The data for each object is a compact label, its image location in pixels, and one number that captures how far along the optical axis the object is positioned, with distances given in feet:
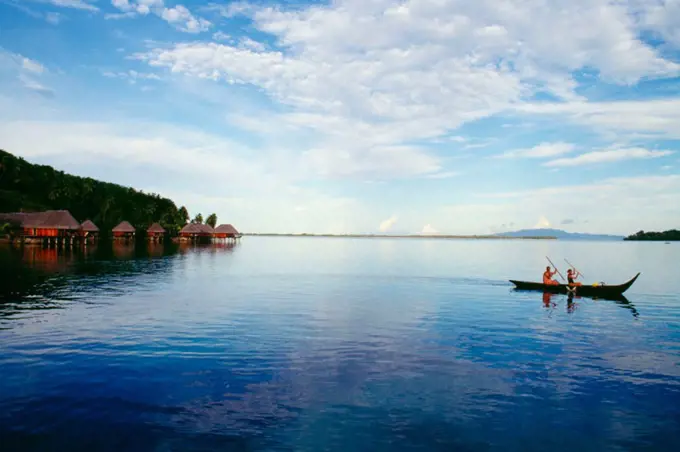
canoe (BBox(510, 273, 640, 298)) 114.73
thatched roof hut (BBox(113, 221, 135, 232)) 411.54
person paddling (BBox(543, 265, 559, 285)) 122.47
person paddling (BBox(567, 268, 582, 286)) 115.86
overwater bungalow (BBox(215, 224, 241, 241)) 498.28
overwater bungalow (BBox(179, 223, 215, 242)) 478.18
